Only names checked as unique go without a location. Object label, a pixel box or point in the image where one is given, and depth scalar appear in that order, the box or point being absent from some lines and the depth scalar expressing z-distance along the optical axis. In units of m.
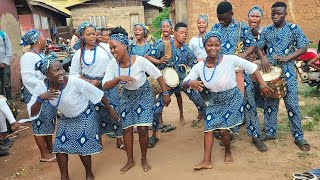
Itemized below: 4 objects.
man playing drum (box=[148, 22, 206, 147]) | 5.31
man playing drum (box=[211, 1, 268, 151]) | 4.62
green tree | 22.40
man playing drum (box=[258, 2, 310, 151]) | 4.41
